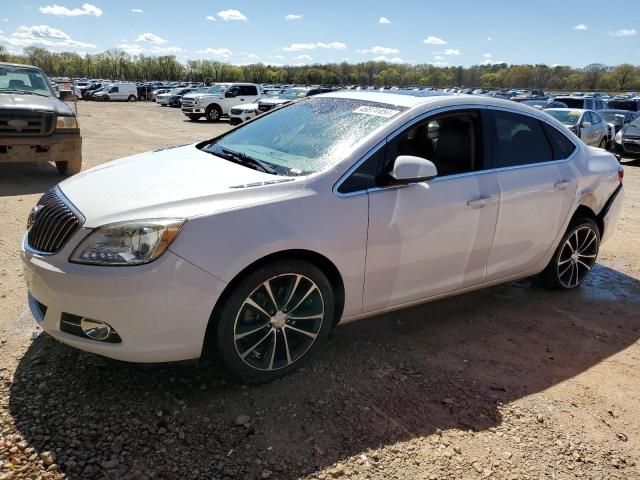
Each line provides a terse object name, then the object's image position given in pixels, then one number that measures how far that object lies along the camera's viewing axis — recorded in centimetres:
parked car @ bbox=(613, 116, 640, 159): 1453
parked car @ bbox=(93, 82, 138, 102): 4728
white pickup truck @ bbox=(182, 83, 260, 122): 2484
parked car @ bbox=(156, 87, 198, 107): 3878
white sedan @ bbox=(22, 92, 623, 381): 253
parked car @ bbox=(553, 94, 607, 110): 1928
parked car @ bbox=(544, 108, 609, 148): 1421
